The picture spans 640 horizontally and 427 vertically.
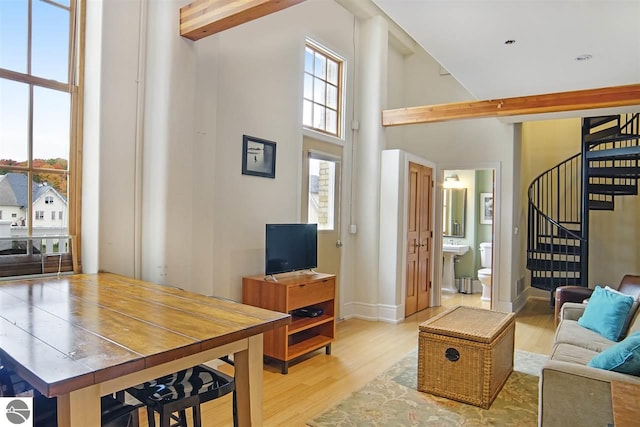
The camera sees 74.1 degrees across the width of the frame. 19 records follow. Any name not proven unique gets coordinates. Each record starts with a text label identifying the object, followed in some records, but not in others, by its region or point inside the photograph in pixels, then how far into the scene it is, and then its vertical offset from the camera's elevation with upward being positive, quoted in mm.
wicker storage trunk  2906 -1026
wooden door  5621 -338
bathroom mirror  7418 +70
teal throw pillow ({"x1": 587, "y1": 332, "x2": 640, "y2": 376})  2037 -688
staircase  5656 +308
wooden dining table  1231 -457
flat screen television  3744 -324
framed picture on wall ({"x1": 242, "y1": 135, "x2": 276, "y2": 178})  3863 +525
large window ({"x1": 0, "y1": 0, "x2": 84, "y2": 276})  2613 +516
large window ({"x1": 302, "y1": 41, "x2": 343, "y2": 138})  4797 +1459
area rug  2699 -1319
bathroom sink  7031 -566
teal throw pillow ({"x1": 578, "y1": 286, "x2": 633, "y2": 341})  3115 -735
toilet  6445 -854
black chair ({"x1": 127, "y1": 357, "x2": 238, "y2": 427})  1643 -737
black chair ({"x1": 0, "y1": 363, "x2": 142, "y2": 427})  1465 -717
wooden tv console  3533 -806
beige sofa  2010 -870
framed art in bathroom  7234 +128
